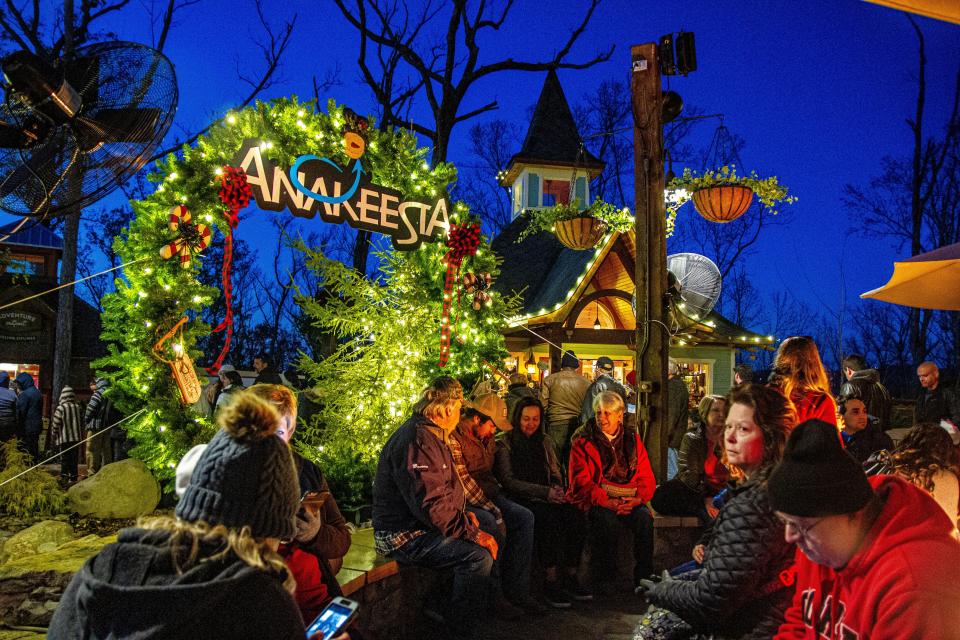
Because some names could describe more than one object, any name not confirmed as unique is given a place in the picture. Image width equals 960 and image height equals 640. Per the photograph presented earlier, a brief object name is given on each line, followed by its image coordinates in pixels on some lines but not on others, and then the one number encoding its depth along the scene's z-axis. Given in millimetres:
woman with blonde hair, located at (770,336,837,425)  4465
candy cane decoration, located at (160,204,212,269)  5688
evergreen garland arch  5594
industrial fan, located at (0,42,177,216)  3748
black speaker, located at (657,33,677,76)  7609
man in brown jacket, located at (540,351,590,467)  8484
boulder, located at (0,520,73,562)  5266
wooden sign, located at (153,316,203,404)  5633
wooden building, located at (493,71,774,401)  16016
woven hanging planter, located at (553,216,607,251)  8484
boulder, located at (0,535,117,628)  4367
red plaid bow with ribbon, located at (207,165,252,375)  5766
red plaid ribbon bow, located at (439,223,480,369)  7363
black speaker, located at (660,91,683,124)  7508
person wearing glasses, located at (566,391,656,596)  6098
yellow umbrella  5047
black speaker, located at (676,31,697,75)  7617
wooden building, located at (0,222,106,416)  21375
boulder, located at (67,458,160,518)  5961
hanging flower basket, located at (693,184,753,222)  7414
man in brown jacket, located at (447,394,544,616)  5551
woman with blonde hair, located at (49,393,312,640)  1575
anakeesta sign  6164
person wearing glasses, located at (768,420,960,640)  1625
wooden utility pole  7281
